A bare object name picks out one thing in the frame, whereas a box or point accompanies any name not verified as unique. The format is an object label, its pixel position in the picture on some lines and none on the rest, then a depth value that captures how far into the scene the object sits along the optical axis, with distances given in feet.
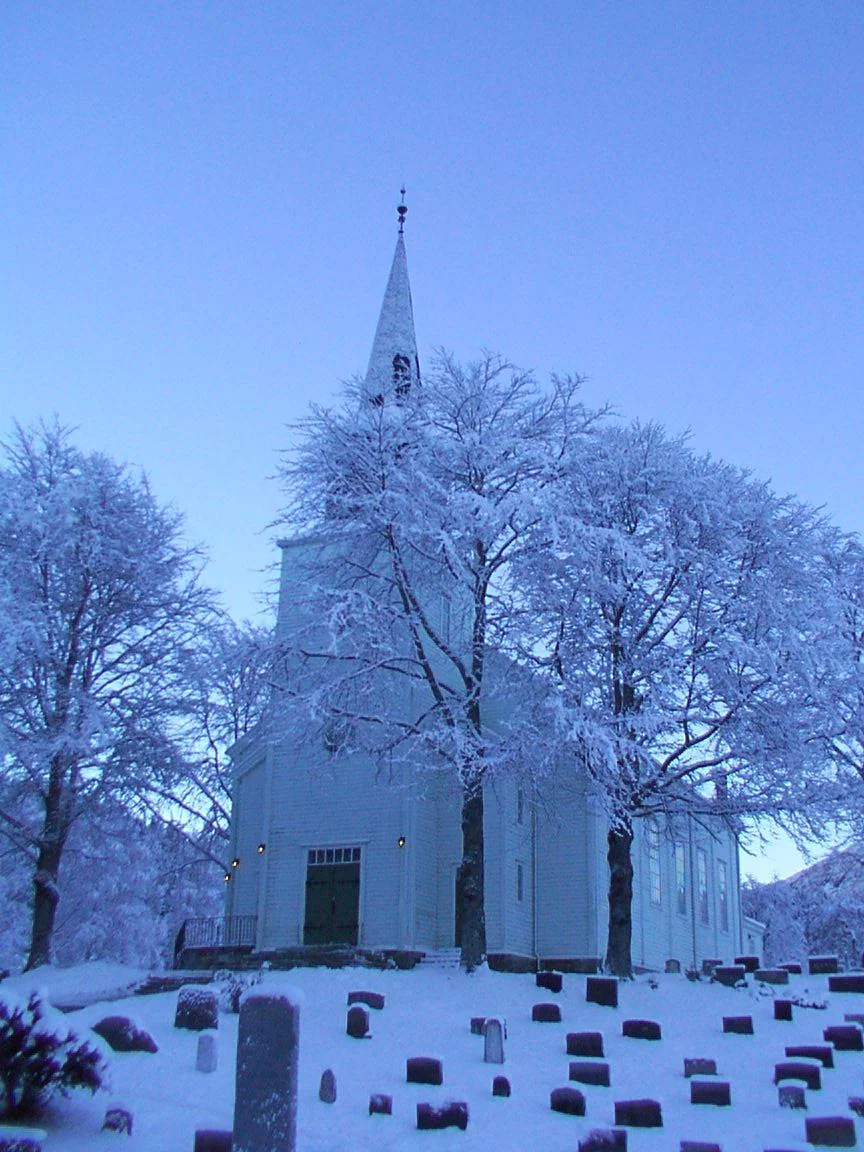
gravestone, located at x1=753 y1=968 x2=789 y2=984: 68.03
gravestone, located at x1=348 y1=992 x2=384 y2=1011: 57.82
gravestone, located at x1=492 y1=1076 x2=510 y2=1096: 43.73
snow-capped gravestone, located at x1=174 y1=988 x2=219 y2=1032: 52.13
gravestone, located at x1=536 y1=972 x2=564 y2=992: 65.16
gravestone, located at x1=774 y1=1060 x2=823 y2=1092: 45.52
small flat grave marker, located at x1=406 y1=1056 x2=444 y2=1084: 44.47
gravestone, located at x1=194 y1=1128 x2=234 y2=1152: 33.06
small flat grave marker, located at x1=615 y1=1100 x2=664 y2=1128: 40.16
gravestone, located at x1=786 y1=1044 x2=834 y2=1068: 49.26
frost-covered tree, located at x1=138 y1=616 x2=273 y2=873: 81.61
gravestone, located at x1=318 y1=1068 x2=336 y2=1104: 41.14
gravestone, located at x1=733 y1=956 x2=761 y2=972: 74.58
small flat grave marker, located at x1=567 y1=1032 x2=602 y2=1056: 50.06
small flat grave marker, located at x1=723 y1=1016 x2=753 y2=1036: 56.13
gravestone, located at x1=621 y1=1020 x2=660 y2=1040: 54.70
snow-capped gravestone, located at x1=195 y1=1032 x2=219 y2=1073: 43.75
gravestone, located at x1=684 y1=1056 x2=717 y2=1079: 47.37
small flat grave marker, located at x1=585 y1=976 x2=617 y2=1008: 62.65
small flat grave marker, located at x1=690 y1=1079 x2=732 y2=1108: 43.42
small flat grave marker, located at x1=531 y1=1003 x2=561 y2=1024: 57.98
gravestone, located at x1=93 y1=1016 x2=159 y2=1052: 45.42
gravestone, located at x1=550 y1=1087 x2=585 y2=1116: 41.75
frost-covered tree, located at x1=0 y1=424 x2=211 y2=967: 84.89
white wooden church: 85.92
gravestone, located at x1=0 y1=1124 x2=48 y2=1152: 31.47
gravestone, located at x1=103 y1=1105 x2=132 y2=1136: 35.14
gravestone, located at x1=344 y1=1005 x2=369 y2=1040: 52.34
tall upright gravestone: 31.40
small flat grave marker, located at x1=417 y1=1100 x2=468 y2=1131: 38.78
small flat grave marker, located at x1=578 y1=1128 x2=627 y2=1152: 36.73
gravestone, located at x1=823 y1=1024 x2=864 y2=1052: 52.80
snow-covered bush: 34.78
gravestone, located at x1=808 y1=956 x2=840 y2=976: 72.80
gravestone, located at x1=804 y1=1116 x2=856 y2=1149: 38.86
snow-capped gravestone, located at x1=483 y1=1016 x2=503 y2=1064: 49.34
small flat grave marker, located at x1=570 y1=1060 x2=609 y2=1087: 46.11
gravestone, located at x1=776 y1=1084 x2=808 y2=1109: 43.24
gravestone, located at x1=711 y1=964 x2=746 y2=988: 67.77
